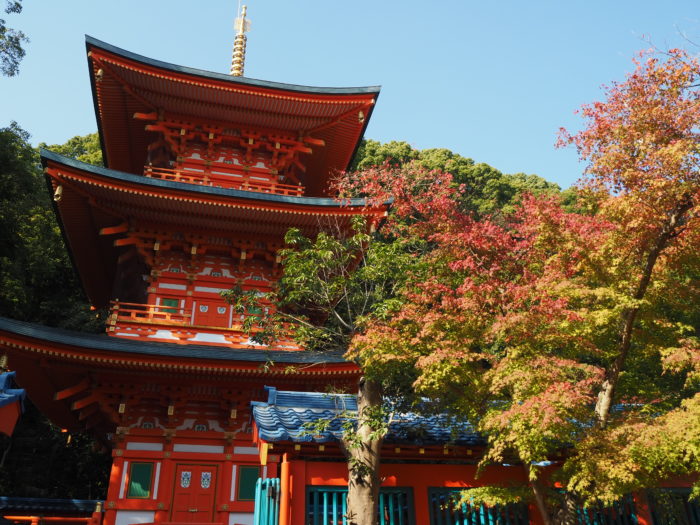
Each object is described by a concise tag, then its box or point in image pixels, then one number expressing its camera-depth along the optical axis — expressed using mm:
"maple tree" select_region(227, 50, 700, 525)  6695
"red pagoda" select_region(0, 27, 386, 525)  11633
